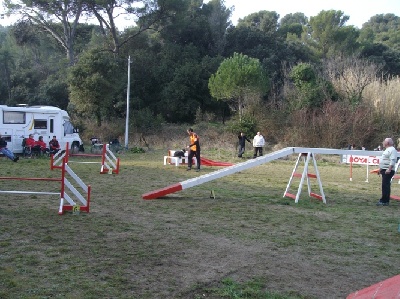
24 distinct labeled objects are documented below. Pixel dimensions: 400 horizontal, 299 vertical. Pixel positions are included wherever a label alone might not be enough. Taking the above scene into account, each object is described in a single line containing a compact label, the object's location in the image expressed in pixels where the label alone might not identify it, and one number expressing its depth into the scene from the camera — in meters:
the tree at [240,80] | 32.84
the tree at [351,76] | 33.31
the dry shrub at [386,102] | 31.30
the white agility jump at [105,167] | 16.03
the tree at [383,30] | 57.34
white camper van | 22.80
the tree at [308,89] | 32.75
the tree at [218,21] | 45.66
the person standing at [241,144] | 25.02
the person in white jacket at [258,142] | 23.03
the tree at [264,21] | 53.21
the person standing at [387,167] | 10.89
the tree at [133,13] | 41.00
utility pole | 29.18
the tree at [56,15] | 39.84
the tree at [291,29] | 56.43
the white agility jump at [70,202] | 8.59
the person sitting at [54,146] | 22.73
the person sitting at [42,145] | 22.44
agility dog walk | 10.64
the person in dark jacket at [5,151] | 18.97
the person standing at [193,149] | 17.39
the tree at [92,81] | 32.78
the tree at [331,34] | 47.94
